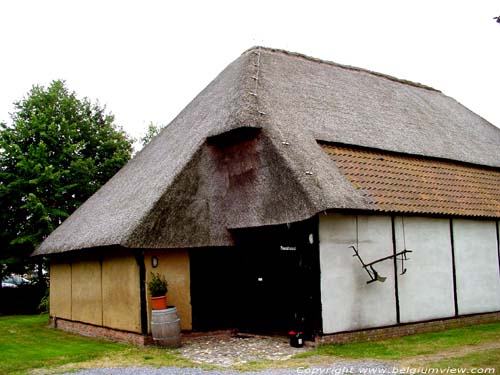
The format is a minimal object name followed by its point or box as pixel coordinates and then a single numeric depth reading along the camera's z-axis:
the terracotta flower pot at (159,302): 13.03
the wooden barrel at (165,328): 12.72
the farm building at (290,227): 12.90
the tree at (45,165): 25.84
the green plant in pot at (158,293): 13.05
